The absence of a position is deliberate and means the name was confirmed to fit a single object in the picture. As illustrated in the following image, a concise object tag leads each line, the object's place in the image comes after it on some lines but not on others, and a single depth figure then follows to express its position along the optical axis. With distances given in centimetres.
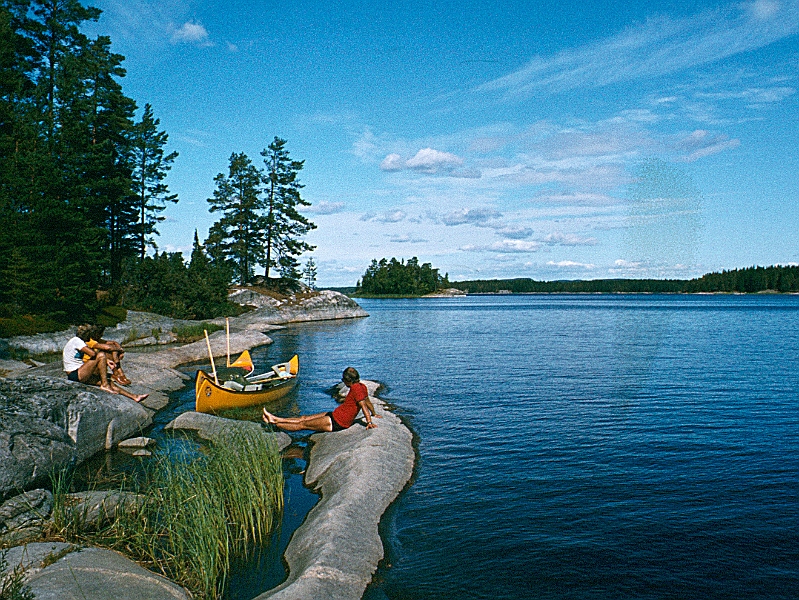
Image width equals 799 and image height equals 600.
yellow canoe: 2006
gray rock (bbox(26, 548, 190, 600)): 715
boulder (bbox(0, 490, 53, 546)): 875
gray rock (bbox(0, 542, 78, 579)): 756
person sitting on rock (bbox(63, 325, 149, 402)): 1722
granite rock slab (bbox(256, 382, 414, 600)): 853
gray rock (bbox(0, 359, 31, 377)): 2173
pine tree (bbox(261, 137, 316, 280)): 7700
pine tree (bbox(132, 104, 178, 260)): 5506
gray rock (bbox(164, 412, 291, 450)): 1634
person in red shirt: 1628
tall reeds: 838
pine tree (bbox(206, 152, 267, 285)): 7550
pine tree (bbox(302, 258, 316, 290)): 13362
